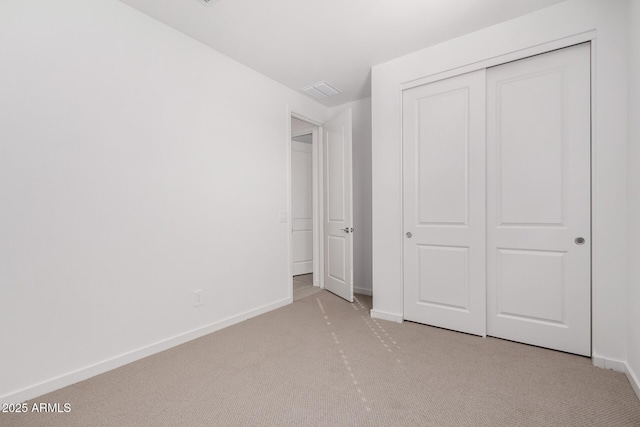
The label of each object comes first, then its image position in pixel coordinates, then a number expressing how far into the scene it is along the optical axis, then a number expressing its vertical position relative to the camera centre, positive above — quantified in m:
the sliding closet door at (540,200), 2.20 +0.05
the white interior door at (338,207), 3.64 +0.02
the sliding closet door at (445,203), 2.60 +0.04
